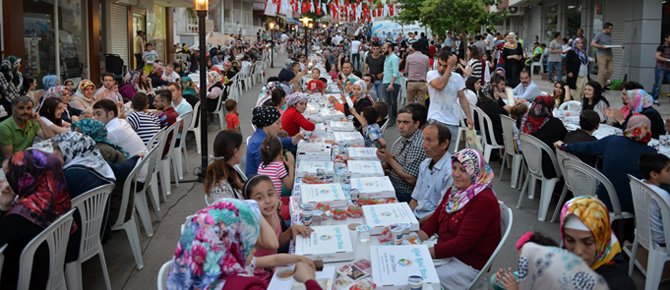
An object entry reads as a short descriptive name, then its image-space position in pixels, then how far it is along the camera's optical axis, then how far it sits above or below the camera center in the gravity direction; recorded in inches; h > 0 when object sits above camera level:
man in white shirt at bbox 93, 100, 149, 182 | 207.2 -19.5
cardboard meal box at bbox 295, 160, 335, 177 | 168.6 -28.4
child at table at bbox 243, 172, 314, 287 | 121.3 -28.4
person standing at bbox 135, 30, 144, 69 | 687.1 +39.9
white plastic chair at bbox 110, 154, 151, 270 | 169.6 -45.8
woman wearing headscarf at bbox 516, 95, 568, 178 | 230.7 -18.2
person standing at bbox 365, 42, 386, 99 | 461.4 +11.3
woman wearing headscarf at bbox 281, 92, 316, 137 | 250.4 -17.9
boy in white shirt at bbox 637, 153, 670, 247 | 145.4 -27.3
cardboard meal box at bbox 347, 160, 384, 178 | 168.9 -28.6
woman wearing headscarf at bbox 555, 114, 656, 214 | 177.9 -25.4
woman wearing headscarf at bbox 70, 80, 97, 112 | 313.3 -12.3
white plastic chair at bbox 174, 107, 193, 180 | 286.7 -36.7
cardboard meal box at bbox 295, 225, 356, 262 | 110.3 -34.9
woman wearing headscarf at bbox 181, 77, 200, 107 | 366.9 -9.5
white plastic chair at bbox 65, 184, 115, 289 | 141.3 -40.0
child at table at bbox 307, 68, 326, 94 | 427.5 -5.8
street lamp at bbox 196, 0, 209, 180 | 277.6 -2.2
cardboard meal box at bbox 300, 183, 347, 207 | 138.3 -30.5
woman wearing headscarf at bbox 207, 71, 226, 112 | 406.0 -8.6
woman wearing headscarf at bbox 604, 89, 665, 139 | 250.1 -12.5
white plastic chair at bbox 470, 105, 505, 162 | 291.9 -30.4
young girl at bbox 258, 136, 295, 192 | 166.4 -26.5
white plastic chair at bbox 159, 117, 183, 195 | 252.7 -39.1
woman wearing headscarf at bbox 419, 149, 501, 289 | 122.1 -33.5
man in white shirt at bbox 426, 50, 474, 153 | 256.2 -7.8
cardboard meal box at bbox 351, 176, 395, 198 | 148.1 -30.2
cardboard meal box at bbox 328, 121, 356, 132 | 262.7 -23.2
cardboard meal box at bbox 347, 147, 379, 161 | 194.2 -27.0
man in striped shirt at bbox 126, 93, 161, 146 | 245.6 -19.8
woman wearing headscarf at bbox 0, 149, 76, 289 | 121.5 -30.1
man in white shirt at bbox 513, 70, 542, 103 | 341.1 -5.5
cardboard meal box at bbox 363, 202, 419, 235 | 125.2 -32.7
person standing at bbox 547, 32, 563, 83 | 648.4 +30.1
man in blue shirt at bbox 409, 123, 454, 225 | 155.4 -26.8
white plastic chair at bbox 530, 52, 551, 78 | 790.5 +24.3
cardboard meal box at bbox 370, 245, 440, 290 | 97.7 -35.3
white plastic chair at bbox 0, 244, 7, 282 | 112.9 -37.8
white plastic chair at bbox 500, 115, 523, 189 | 267.9 -34.5
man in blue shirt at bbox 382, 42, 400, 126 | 426.3 -0.6
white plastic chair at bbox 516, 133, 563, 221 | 221.9 -35.7
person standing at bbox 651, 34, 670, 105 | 470.0 +13.4
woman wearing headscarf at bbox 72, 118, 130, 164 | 176.9 -19.7
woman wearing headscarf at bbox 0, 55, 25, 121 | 301.3 -2.1
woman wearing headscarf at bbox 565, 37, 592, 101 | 465.4 +8.4
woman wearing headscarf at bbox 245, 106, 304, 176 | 191.0 -19.4
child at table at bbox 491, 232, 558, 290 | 92.8 -33.8
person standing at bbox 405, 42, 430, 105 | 390.0 +4.7
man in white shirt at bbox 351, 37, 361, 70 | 838.0 +37.8
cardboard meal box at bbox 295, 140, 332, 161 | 187.2 -26.0
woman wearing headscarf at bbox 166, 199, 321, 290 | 81.6 -26.5
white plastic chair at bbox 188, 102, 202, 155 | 338.3 -29.3
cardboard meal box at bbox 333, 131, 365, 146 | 223.6 -24.7
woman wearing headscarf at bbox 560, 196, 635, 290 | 86.5 -25.2
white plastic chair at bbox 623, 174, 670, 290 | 140.7 -40.9
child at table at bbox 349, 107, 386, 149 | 215.9 -21.0
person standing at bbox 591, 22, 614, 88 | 547.2 +27.6
